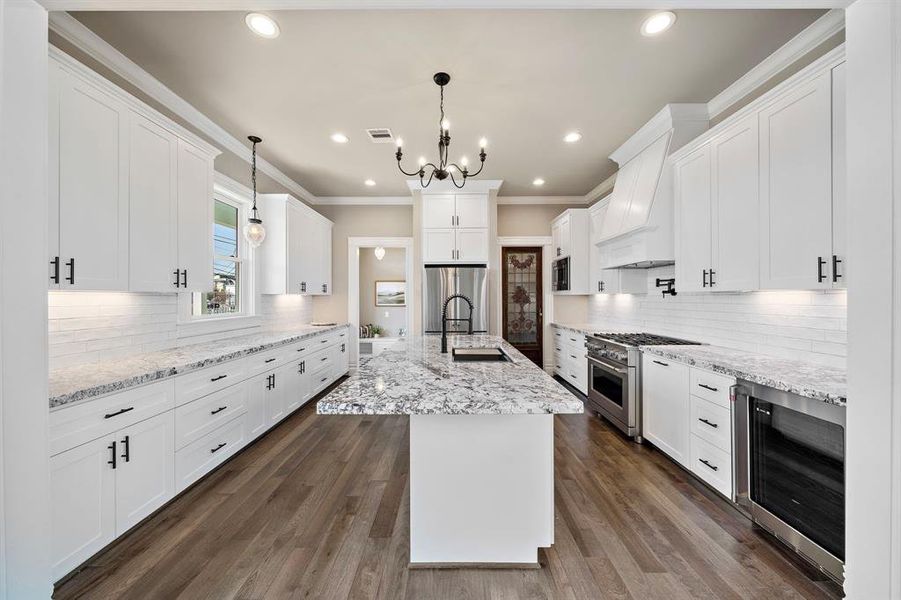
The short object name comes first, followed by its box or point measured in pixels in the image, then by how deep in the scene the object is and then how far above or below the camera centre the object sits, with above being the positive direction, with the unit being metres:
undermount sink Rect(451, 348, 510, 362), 2.40 -0.37
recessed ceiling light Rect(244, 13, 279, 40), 2.10 +1.60
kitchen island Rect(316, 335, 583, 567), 1.71 -0.85
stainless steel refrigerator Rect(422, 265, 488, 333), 4.96 +0.11
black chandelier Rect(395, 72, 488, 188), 2.61 +1.13
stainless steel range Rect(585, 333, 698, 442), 3.25 -0.73
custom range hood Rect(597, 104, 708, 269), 3.16 +1.00
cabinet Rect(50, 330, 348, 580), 1.64 -0.85
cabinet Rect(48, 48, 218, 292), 1.87 +0.65
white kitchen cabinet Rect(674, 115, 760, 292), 2.38 +0.62
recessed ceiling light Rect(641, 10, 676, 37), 2.09 +1.61
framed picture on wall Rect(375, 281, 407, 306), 8.02 +0.12
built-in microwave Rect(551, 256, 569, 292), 5.33 +0.37
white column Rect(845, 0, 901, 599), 1.14 +0.00
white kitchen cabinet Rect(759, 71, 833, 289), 1.91 +0.63
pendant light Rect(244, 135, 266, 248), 3.49 +0.63
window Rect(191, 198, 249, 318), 3.69 +0.33
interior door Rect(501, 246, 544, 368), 6.19 +0.00
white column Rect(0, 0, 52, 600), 1.20 -0.02
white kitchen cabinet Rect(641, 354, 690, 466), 2.65 -0.83
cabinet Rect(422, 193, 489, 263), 5.04 +0.93
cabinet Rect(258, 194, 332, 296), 4.42 +0.65
